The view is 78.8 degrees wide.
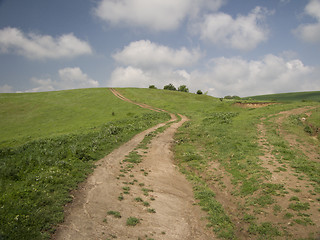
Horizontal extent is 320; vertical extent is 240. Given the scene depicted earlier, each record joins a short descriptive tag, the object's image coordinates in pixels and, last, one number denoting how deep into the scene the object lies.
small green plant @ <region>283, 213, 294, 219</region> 10.30
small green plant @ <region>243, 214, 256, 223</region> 10.75
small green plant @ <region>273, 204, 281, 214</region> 10.97
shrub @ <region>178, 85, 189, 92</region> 118.68
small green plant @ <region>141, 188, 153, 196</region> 12.84
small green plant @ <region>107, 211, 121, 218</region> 9.93
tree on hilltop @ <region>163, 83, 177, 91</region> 122.00
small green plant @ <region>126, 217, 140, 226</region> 9.42
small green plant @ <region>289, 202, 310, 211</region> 10.74
